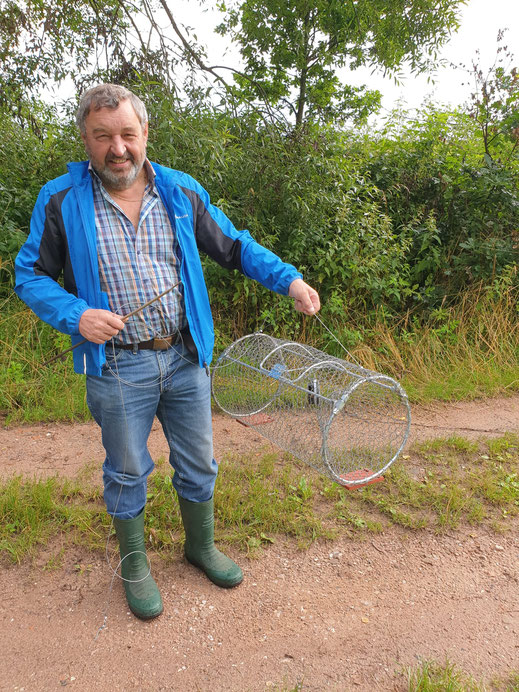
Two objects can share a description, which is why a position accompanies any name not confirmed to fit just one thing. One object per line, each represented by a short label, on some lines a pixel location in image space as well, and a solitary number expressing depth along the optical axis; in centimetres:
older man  205
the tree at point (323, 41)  646
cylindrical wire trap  338
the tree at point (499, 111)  639
